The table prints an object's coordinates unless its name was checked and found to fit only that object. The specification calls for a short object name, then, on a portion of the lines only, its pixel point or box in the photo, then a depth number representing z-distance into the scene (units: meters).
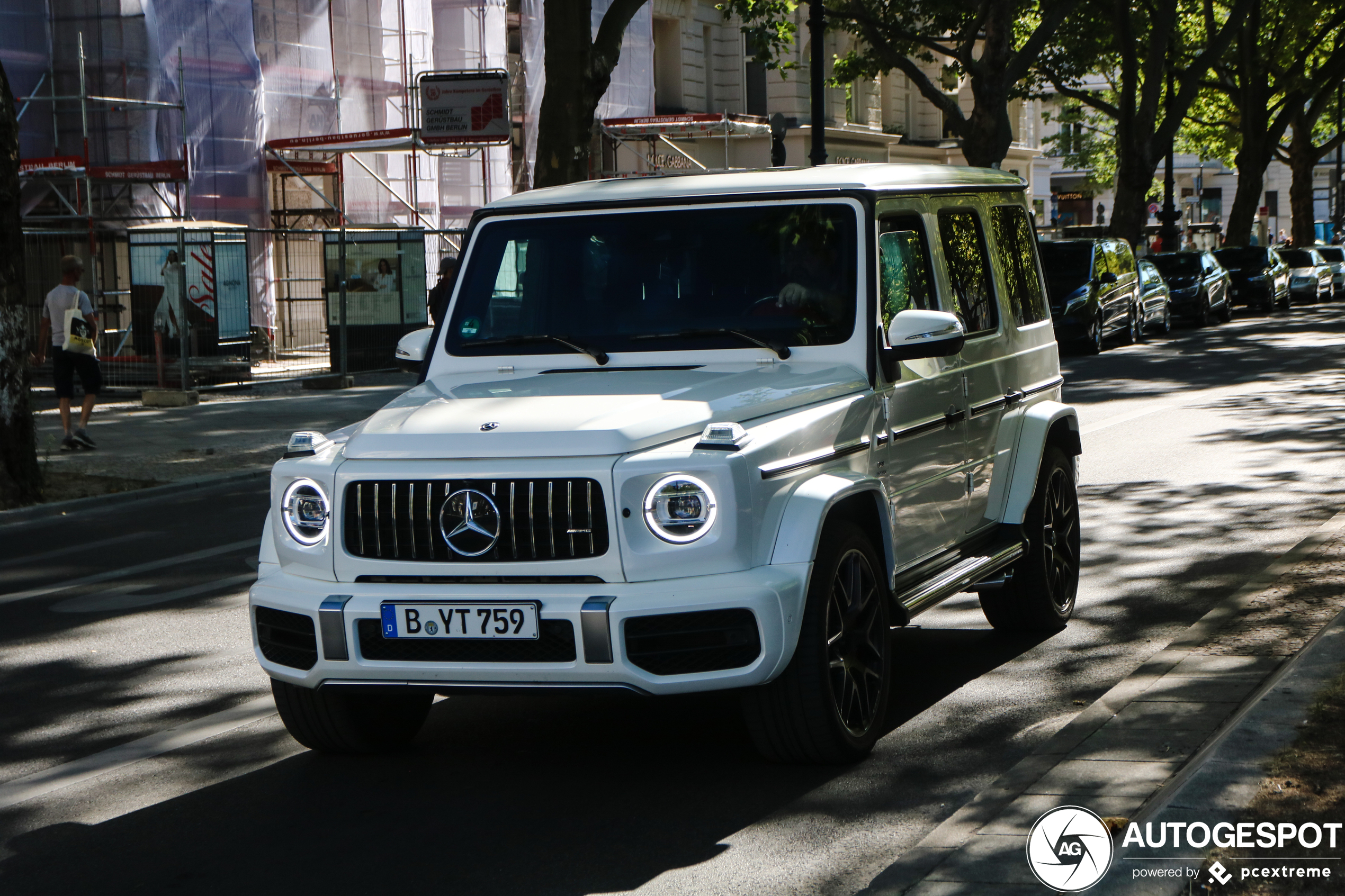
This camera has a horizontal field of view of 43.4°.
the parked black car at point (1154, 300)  30.41
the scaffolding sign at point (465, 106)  26.55
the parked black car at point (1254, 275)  40.72
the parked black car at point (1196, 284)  34.84
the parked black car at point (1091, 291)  27.14
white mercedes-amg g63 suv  4.82
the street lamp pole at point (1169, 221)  46.59
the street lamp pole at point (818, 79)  23.86
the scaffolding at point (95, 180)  22.72
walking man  16.02
